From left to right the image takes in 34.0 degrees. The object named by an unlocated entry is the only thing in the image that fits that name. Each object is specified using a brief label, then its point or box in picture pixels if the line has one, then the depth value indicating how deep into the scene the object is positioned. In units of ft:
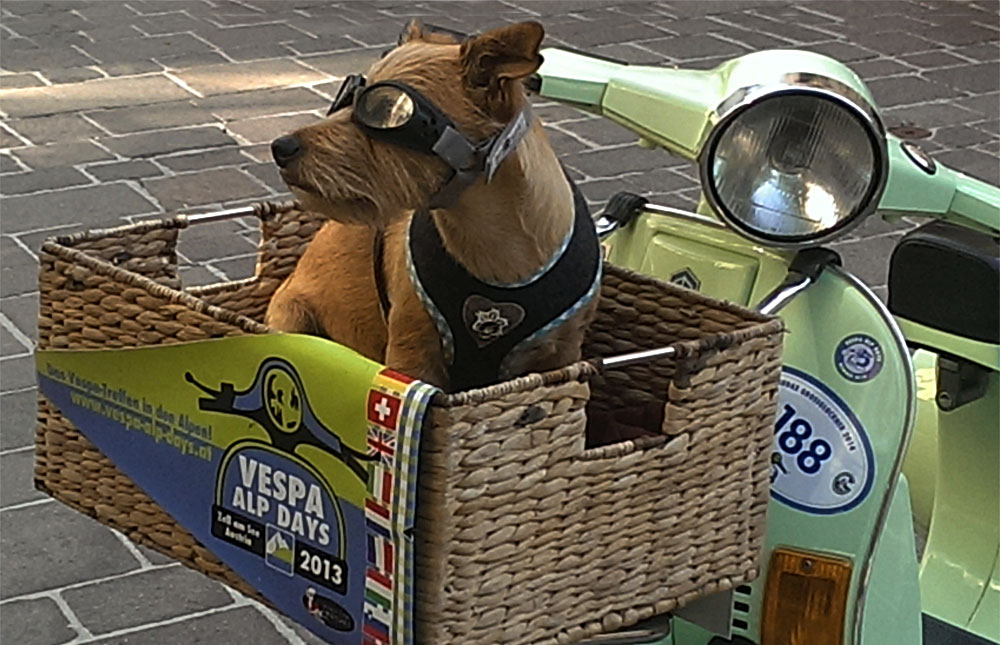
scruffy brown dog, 4.90
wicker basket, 4.67
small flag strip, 4.57
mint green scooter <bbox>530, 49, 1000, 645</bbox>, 5.93
